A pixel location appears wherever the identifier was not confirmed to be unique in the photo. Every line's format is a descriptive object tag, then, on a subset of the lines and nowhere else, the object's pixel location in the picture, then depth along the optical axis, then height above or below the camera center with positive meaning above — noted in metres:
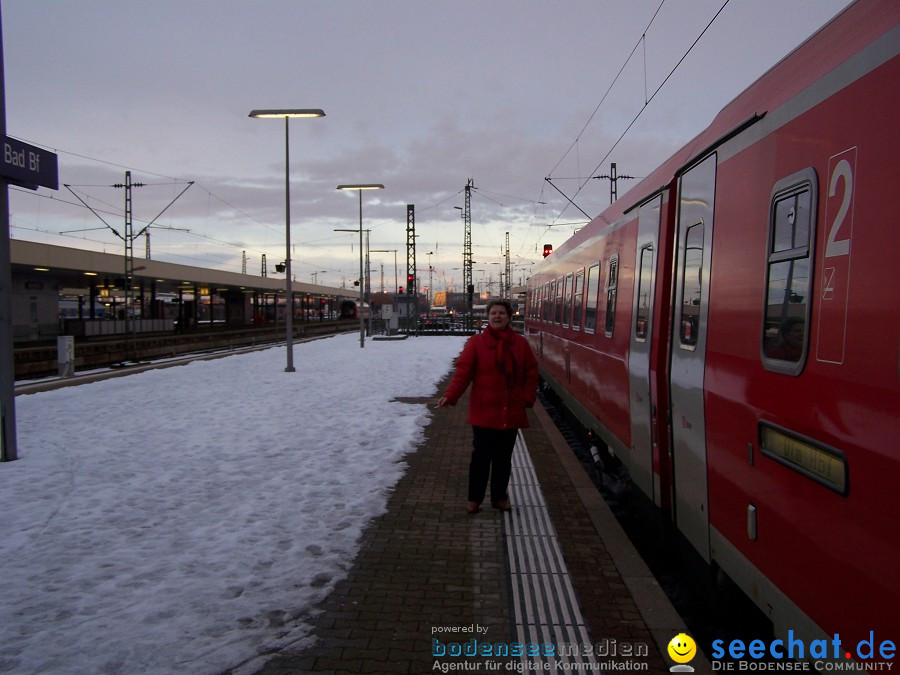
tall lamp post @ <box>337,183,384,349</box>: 26.59 +4.65
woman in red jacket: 5.36 -0.73
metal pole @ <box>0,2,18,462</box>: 7.28 -0.73
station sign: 7.39 +1.55
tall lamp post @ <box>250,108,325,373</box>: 16.86 +3.13
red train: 2.05 -0.17
